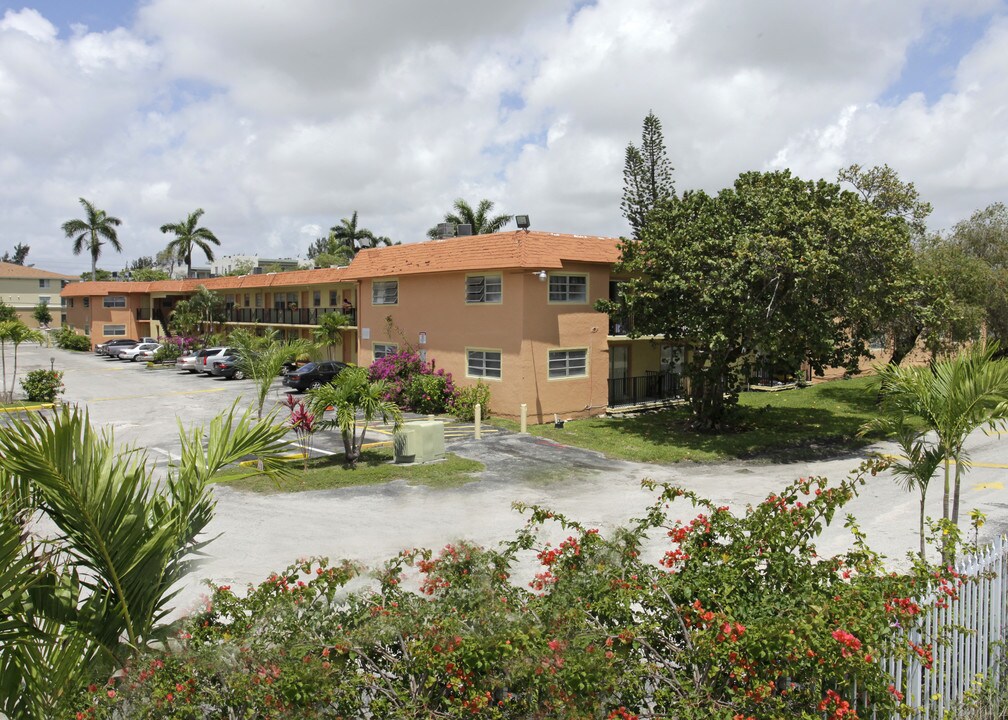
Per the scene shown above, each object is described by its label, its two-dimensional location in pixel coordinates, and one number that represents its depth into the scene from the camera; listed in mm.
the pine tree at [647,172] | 40062
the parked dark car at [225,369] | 39125
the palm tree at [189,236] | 62094
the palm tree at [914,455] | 8680
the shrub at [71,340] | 58969
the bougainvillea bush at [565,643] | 4195
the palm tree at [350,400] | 16562
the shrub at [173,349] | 47147
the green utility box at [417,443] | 17953
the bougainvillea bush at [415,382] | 26844
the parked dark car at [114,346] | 51812
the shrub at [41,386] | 28422
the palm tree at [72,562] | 3885
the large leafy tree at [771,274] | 19406
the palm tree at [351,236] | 61406
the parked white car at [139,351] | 49788
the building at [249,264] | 72375
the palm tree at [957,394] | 8148
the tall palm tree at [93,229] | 66250
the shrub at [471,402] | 25484
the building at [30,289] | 83750
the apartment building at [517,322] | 25109
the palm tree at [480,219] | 45344
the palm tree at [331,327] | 37719
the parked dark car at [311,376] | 32625
